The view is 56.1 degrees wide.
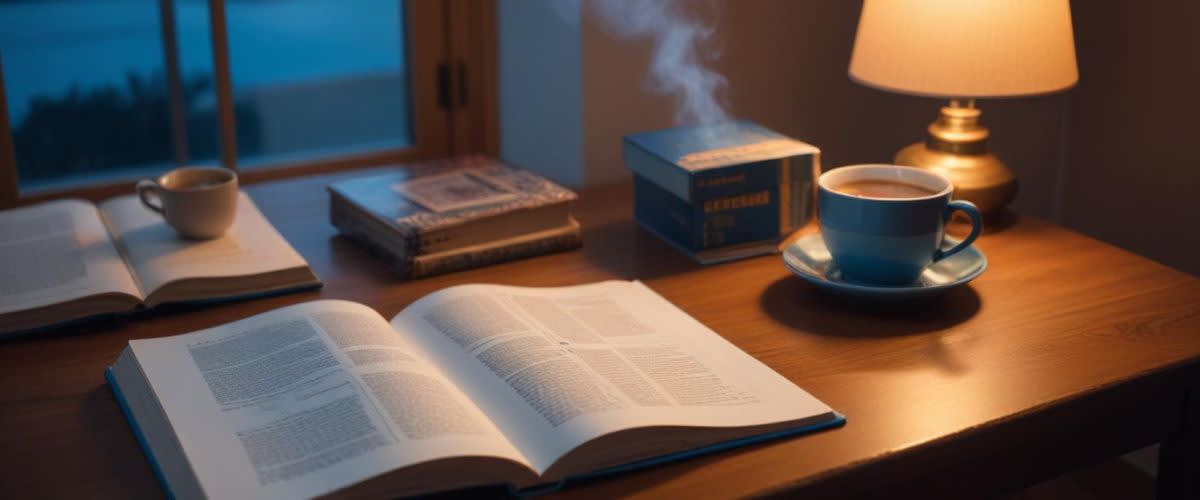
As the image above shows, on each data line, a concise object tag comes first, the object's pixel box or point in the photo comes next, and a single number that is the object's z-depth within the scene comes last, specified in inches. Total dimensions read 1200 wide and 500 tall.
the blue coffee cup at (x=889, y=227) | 39.9
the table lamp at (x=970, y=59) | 47.3
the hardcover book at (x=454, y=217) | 45.0
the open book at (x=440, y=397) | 28.0
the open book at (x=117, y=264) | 39.2
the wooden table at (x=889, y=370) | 30.5
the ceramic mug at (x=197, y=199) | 44.2
